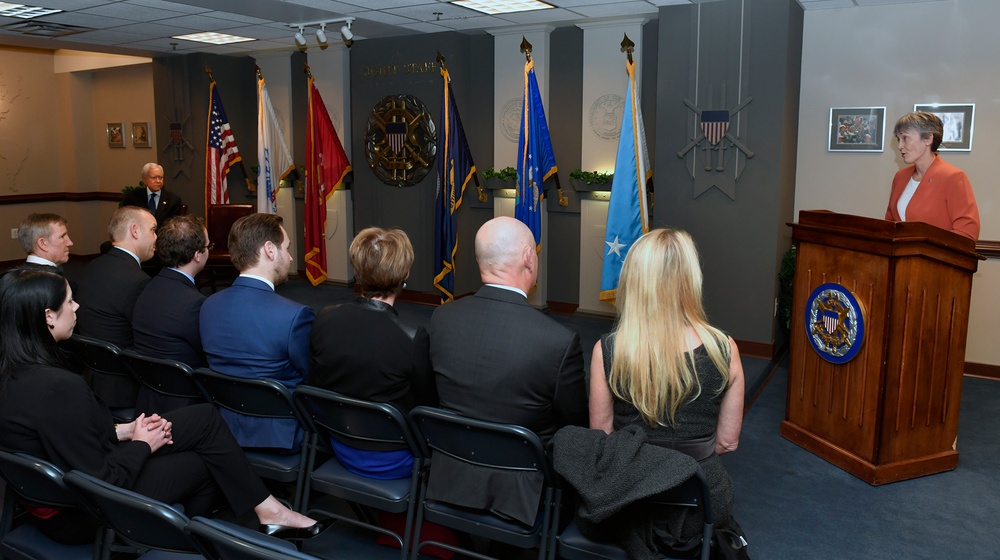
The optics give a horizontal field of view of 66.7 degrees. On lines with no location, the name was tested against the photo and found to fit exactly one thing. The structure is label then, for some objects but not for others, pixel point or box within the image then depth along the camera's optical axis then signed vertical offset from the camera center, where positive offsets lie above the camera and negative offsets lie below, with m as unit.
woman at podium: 4.03 -0.06
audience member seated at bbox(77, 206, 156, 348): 3.54 -0.61
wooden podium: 3.44 -0.81
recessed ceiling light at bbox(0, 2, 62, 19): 6.27 +1.28
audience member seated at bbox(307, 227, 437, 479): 2.56 -0.61
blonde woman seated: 2.15 -0.54
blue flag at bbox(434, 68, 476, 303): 7.24 -0.19
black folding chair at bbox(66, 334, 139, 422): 3.27 -0.94
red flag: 8.20 -0.03
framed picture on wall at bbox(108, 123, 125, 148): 10.88 +0.42
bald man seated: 2.31 -0.62
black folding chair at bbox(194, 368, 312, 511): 2.68 -0.87
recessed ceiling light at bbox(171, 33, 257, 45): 8.05 +1.36
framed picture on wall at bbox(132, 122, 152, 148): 10.56 +0.41
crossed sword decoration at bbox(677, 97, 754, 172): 5.71 +0.19
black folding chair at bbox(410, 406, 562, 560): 2.22 -0.87
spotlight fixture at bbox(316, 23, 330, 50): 6.60 +1.12
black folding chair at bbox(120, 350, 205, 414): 2.90 -0.86
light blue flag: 6.16 -0.18
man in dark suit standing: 7.74 -0.34
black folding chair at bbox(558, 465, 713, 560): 2.00 -1.00
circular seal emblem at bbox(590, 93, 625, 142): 6.86 +0.48
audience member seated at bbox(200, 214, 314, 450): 2.85 -0.62
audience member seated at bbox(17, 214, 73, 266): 4.01 -0.39
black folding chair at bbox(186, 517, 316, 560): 1.58 -0.80
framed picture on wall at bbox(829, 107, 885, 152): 5.75 +0.33
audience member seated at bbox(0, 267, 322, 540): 2.18 -0.83
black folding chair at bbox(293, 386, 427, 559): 2.48 -0.92
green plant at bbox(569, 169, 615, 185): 6.89 -0.07
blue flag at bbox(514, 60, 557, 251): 6.78 +0.07
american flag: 8.84 +0.16
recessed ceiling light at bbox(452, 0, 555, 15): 6.09 +1.31
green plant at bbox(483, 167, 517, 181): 7.32 -0.05
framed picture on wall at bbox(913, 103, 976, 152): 5.40 +0.35
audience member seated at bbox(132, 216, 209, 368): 3.21 -0.59
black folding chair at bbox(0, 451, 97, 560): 2.06 -0.98
